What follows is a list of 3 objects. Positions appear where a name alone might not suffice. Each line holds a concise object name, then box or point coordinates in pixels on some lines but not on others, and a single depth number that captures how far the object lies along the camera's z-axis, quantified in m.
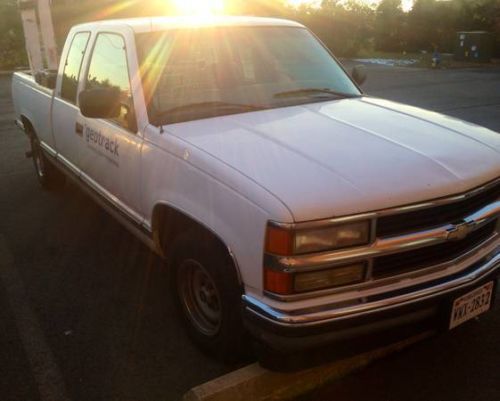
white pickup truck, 2.32
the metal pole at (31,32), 8.55
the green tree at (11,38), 21.94
